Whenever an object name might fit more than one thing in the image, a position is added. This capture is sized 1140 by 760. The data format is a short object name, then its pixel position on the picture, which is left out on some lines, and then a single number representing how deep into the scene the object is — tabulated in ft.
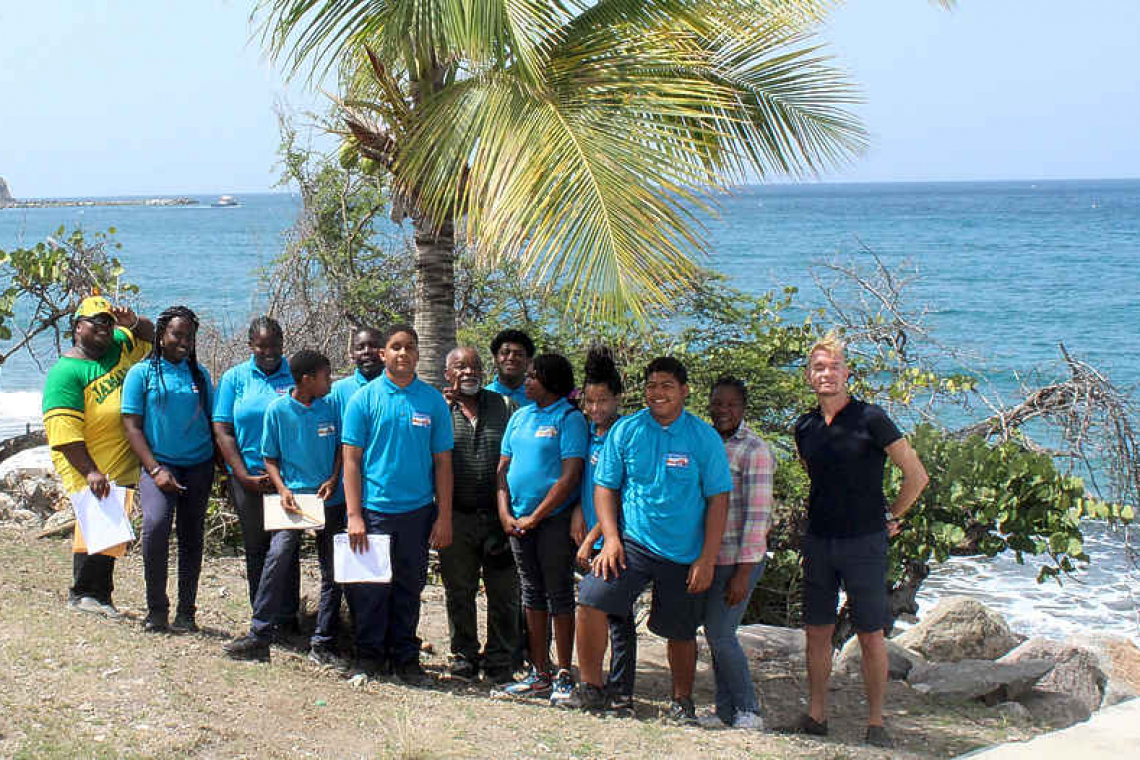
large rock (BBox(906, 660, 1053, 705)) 24.47
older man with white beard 20.89
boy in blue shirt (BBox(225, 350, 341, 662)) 20.22
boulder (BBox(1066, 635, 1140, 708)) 31.31
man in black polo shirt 18.39
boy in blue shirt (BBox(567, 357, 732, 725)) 18.47
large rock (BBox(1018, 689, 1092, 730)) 24.86
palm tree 19.48
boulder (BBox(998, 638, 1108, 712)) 27.04
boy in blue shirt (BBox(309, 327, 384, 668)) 20.85
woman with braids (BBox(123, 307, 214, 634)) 20.80
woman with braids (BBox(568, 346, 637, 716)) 19.72
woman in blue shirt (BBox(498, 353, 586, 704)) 19.77
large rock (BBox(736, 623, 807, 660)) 25.79
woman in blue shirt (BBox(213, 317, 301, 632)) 20.92
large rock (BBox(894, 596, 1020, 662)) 31.35
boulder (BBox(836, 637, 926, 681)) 25.93
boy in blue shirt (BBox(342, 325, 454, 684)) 19.61
